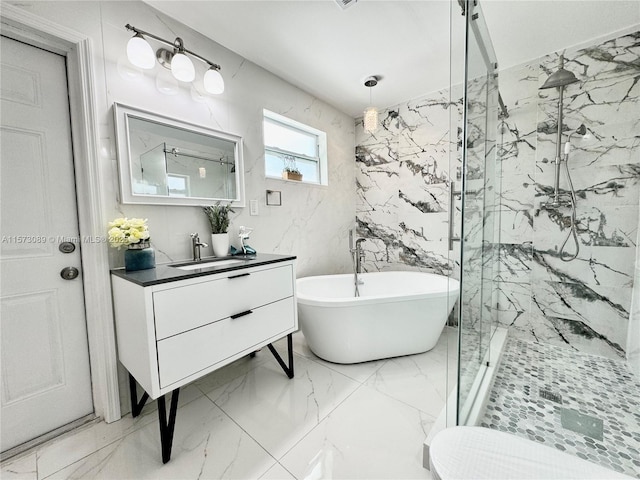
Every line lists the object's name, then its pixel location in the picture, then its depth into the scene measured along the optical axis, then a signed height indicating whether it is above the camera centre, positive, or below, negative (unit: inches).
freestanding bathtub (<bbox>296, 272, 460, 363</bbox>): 71.7 -29.2
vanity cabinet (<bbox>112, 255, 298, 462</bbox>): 43.3 -17.9
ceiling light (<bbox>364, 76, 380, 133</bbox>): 89.6 +37.2
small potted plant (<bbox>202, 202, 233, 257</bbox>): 69.9 -0.3
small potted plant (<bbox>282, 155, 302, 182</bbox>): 92.0 +19.5
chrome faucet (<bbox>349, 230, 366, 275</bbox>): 120.7 -13.9
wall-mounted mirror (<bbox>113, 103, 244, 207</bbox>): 56.2 +16.3
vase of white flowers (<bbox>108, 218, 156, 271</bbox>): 50.3 -2.6
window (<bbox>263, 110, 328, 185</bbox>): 90.1 +29.0
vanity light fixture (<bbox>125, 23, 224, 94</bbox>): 54.3 +38.1
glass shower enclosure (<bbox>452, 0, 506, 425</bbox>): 47.3 +2.6
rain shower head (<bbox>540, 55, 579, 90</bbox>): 72.9 +39.7
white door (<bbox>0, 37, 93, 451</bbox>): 46.8 -4.7
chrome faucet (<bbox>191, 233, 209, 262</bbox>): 65.6 -4.9
